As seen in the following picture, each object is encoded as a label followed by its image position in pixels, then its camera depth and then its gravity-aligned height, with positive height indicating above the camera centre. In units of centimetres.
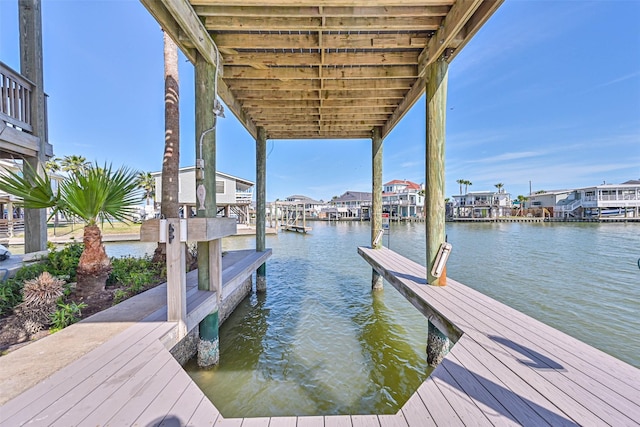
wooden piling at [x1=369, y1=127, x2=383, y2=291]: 698 +49
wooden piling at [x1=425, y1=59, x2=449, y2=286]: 357 +74
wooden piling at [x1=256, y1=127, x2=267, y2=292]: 684 +57
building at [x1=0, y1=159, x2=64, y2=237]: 1461 -89
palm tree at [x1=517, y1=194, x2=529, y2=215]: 4982 +181
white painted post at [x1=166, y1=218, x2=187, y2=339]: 235 -62
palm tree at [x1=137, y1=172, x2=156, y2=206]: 2895 +311
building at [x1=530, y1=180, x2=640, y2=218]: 3531 +78
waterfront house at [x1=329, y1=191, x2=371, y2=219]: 5353 +111
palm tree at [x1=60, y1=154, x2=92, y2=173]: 2900 +584
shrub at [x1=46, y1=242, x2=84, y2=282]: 415 -83
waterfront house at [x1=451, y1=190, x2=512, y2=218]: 4628 +67
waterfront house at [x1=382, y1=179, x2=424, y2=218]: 4930 +143
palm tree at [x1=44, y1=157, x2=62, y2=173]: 2766 +518
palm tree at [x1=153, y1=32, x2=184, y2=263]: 498 +157
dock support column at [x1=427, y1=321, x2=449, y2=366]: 341 -181
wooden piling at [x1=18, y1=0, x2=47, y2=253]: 447 +244
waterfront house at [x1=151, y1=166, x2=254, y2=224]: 1922 +151
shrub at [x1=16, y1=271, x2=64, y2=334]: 268 -98
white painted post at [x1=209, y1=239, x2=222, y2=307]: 327 -74
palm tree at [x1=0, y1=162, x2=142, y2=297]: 325 +16
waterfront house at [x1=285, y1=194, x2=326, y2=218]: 5969 +123
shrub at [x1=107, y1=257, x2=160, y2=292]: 432 -111
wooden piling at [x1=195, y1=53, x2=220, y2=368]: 333 +46
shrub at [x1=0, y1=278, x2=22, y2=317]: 308 -102
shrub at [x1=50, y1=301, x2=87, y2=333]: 271 -111
